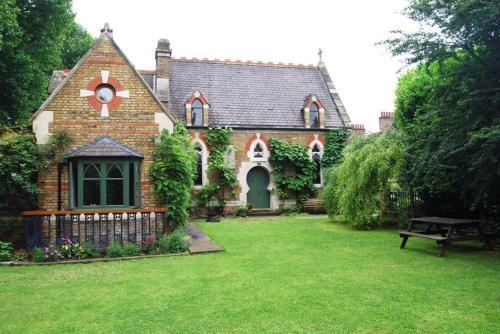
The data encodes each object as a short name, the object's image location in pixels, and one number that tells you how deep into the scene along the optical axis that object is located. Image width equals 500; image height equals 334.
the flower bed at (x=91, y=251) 9.44
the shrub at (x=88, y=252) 9.84
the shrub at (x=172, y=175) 11.18
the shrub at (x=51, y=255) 9.45
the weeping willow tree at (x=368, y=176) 13.95
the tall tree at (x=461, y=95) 8.67
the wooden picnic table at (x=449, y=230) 9.41
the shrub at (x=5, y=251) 9.43
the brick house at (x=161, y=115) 10.95
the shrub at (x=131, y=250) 9.95
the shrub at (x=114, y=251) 9.81
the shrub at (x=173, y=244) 10.30
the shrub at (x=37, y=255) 9.33
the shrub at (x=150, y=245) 10.38
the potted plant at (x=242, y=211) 20.42
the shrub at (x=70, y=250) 9.75
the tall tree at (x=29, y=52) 18.64
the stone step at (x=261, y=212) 20.91
